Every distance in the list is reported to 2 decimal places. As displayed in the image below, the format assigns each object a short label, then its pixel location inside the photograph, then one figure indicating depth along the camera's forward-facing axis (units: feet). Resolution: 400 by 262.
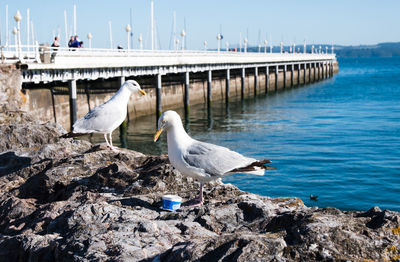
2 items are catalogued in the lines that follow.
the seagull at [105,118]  28.45
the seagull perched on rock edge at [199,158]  18.48
